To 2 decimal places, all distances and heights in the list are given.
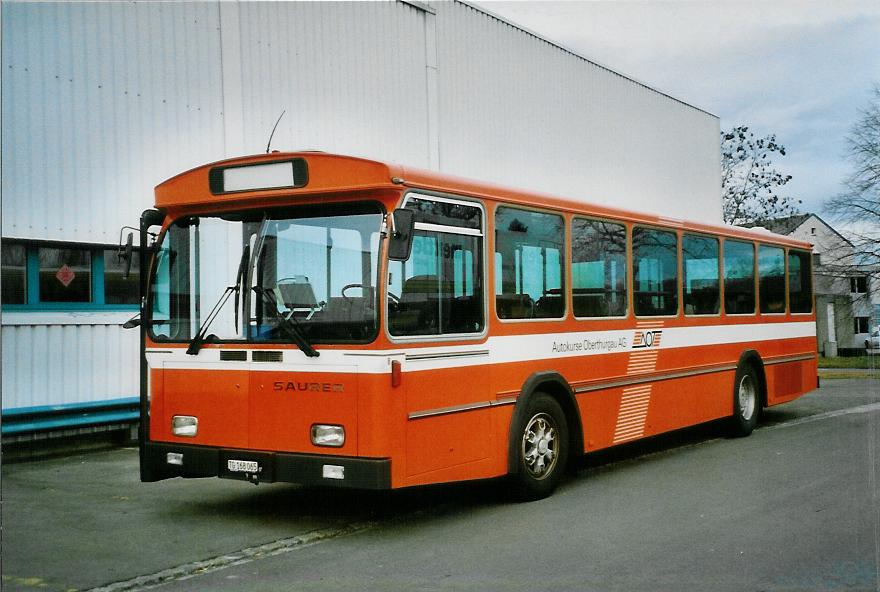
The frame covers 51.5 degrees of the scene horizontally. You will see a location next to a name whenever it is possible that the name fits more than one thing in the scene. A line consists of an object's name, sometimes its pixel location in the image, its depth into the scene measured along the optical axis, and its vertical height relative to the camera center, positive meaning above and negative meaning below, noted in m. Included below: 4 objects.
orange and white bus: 6.71 -0.01
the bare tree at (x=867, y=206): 17.23 +2.78
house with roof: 35.97 +1.45
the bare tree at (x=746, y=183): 43.34 +6.61
